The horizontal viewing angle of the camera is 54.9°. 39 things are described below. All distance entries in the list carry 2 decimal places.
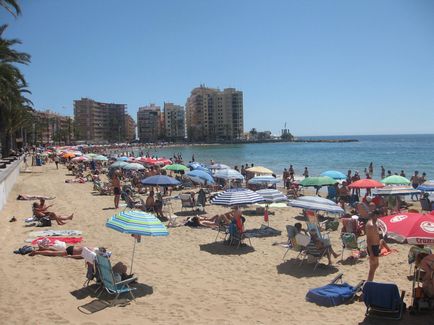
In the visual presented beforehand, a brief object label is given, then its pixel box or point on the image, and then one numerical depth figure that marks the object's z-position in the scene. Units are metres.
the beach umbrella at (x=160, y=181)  14.27
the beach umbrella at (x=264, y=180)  17.76
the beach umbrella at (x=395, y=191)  13.59
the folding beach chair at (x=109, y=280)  6.55
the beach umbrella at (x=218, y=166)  23.47
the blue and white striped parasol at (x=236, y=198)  10.69
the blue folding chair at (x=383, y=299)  5.86
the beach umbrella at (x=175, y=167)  20.10
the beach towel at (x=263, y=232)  11.67
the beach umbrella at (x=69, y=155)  35.89
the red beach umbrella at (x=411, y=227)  6.30
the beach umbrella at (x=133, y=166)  22.42
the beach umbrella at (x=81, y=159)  30.84
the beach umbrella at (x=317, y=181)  15.17
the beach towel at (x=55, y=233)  10.86
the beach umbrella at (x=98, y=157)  31.19
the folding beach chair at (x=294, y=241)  8.72
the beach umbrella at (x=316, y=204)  10.20
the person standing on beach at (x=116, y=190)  16.00
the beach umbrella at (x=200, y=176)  17.52
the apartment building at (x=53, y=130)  87.88
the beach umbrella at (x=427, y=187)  15.78
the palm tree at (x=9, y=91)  22.45
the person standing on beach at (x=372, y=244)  7.10
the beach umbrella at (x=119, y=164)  23.62
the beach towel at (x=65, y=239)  9.85
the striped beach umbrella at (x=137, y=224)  7.14
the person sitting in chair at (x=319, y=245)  8.66
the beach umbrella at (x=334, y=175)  18.61
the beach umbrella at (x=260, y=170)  20.61
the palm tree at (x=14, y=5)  13.34
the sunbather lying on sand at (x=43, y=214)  12.56
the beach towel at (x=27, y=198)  17.75
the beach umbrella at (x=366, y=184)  15.31
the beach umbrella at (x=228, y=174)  17.70
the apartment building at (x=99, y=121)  166.12
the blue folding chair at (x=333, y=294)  6.64
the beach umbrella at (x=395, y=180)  16.94
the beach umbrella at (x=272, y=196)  13.40
